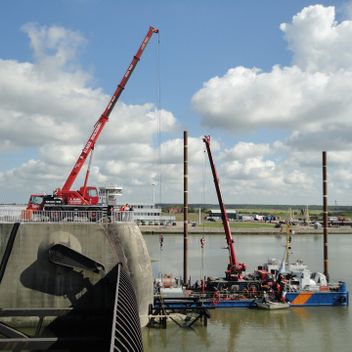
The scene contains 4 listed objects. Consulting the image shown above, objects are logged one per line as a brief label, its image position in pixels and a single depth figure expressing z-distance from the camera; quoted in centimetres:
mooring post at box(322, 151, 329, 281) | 3966
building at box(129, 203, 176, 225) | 12850
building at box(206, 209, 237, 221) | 18586
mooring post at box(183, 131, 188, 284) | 3816
